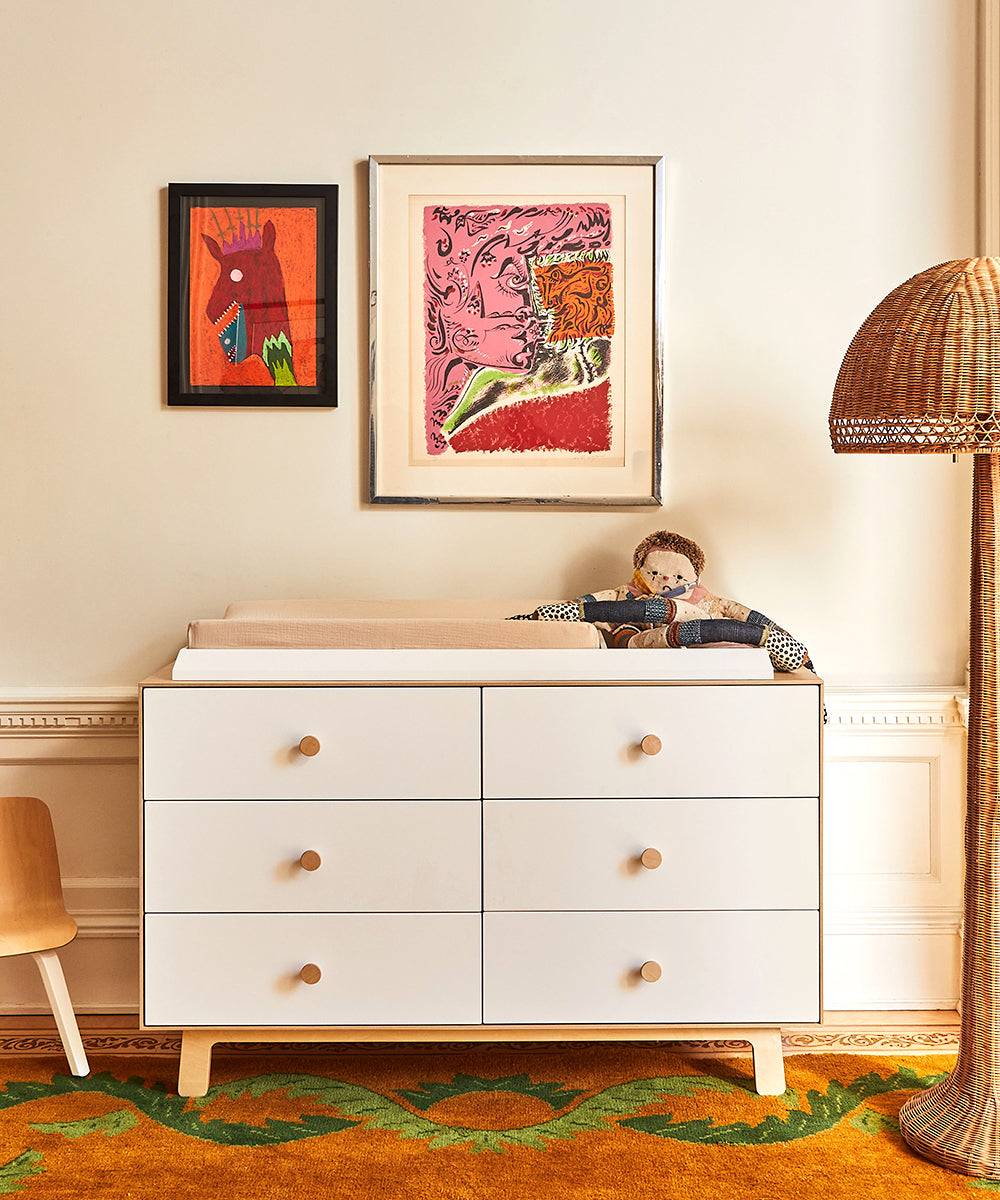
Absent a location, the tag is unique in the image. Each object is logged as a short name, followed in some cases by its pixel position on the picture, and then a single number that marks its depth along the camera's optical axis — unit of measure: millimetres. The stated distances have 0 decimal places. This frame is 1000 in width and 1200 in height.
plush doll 1860
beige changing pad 1819
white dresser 1786
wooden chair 1929
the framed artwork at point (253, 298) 2191
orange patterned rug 1610
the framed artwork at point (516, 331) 2199
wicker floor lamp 1552
